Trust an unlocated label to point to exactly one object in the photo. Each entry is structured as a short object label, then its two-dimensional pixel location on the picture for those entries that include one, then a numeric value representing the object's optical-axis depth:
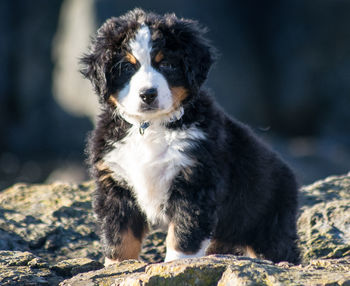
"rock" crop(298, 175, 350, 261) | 9.84
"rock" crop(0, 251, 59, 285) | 7.34
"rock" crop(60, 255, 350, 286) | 6.13
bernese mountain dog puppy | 8.22
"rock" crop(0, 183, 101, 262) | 9.96
